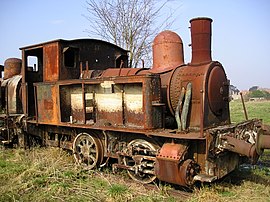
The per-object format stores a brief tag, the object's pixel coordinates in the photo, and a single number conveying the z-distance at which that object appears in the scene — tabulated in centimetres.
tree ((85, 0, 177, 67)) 1434
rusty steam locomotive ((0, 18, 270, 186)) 500
